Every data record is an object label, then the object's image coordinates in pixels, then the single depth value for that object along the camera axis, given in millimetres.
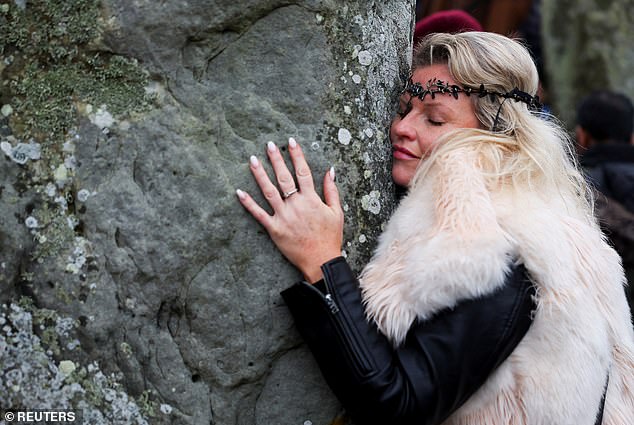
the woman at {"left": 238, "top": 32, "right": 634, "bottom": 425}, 1961
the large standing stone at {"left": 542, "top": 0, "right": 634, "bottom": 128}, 7355
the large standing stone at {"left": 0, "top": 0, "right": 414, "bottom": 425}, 1998
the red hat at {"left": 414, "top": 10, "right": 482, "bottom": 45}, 3012
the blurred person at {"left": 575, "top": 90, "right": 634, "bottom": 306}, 3992
